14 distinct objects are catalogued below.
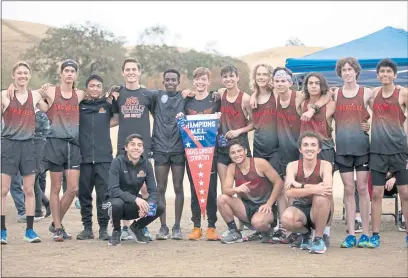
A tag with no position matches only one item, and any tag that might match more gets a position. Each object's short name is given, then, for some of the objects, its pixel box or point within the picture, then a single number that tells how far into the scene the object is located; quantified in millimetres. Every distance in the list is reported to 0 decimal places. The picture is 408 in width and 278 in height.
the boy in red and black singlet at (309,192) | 7223
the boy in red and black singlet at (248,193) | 7859
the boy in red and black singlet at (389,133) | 7355
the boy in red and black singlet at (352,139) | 7508
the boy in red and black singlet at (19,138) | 7758
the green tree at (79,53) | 40094
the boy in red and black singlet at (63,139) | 8094
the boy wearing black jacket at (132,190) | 7738
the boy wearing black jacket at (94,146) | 8320
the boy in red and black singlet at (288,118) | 7910
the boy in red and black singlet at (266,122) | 8078
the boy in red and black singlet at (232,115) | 8195
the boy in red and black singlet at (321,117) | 7672
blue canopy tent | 10656
